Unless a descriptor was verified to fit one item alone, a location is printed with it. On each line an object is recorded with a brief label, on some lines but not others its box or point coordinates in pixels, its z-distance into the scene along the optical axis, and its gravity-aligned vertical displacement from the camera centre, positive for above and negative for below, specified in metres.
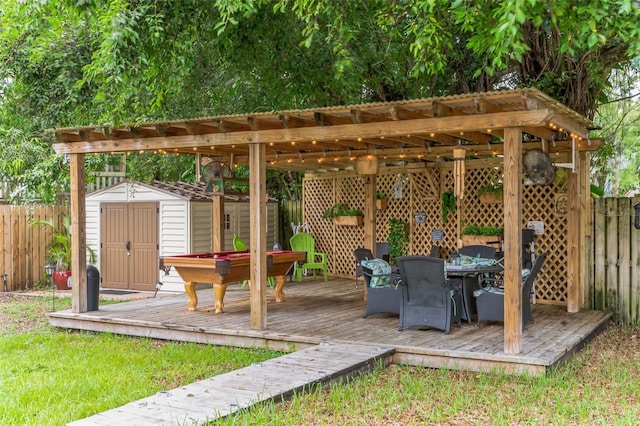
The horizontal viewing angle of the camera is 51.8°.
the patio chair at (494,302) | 6.98 -0.97
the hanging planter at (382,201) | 11.57 +0.21
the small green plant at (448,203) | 10.56 +0.15
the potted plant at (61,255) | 12.02 -0.73
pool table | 7.81 -0.67
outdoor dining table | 7.05 -0.71
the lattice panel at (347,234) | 12.21 -0.39
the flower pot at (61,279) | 12.00 -1.16
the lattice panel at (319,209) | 12.70 +0.09
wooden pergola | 5.83 +0.84
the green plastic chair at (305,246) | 12.01 -0.60
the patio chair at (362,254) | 8.56 -0.53
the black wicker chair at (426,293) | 6.76 -0.85
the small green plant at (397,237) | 11.34 -0.42
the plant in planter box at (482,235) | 9.74 -0.34
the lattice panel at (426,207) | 10.80 +0.10
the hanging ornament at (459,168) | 7.18 +0.49
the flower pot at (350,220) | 11.88 -0.12
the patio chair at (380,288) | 7.55 -0.86
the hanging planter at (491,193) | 9.80 +0.29
